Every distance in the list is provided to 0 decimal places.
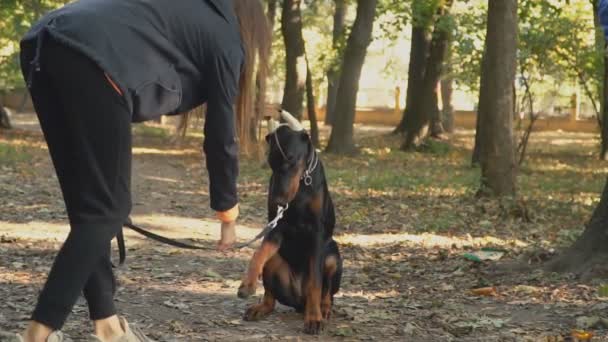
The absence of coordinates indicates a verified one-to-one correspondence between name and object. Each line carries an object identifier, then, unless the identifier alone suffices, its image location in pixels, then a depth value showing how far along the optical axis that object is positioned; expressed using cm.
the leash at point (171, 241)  486
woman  383
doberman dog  551
